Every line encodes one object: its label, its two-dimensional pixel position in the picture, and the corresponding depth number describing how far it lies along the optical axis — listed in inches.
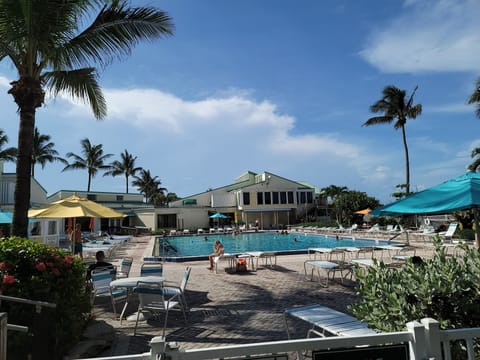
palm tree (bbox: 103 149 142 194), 1999.3
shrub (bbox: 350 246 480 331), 110.6
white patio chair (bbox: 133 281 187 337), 216.2
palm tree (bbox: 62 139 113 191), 1728.6
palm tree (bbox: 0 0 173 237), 222.8
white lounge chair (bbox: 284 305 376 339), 142.0
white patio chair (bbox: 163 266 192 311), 250.0
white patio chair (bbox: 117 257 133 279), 341.7
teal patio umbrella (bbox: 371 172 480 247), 159.5
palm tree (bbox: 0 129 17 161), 1140.5
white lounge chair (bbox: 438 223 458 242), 662.2
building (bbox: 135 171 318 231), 1627.7
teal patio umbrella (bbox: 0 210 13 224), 402.4
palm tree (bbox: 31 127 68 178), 1464.1
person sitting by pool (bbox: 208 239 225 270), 475.5
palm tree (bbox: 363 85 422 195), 1213.1
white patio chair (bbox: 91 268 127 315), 264.7
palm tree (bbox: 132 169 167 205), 2382.9
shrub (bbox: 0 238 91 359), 147.9
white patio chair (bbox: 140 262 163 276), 303.9
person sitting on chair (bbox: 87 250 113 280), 321.6
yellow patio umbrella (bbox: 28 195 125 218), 317.4
